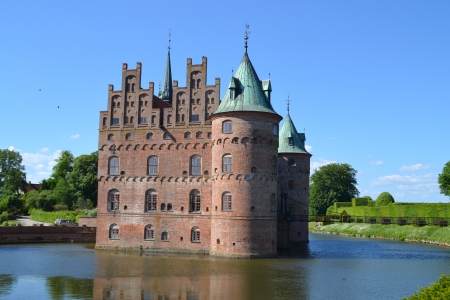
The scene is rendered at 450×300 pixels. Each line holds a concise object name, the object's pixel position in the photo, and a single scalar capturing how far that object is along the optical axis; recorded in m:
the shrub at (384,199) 81.17
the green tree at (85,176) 72.12
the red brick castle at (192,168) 37.16
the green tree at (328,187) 91.62
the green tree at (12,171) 91.06
